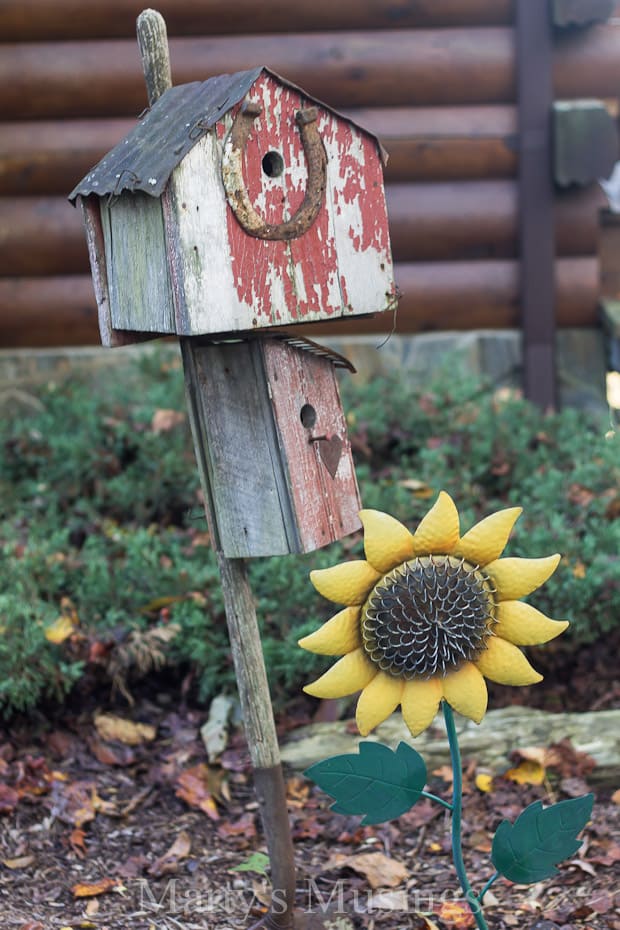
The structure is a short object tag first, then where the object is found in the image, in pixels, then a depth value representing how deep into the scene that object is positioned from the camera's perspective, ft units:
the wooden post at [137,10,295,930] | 6.68
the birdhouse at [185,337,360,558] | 6.43
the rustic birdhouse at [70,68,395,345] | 5.90
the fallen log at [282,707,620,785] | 9.16
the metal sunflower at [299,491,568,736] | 5.68
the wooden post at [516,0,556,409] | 15.42
